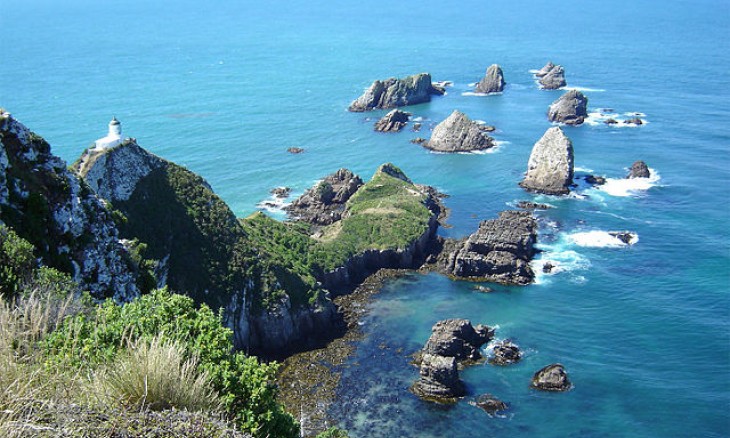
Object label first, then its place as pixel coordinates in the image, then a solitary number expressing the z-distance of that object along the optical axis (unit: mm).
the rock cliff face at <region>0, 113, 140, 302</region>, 39906
